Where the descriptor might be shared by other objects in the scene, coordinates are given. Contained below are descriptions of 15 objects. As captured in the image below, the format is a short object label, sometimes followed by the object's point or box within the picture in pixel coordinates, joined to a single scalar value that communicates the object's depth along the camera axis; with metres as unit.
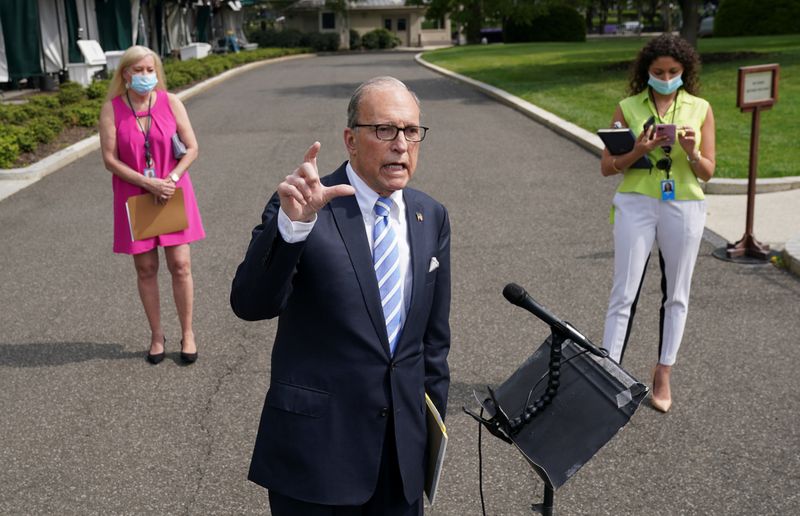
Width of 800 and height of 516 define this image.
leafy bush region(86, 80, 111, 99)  20.61
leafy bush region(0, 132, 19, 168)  13.47
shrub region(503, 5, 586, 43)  50.59
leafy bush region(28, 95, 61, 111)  18.02
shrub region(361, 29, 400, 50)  68.69
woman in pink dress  5.77
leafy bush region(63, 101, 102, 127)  17.45
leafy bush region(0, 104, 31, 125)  15.89
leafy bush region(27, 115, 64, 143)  15.30
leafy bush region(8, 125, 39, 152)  14.38
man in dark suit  2.55
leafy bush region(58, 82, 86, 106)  19.39
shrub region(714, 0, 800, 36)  40.94
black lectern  2.42
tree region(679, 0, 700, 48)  23.45
